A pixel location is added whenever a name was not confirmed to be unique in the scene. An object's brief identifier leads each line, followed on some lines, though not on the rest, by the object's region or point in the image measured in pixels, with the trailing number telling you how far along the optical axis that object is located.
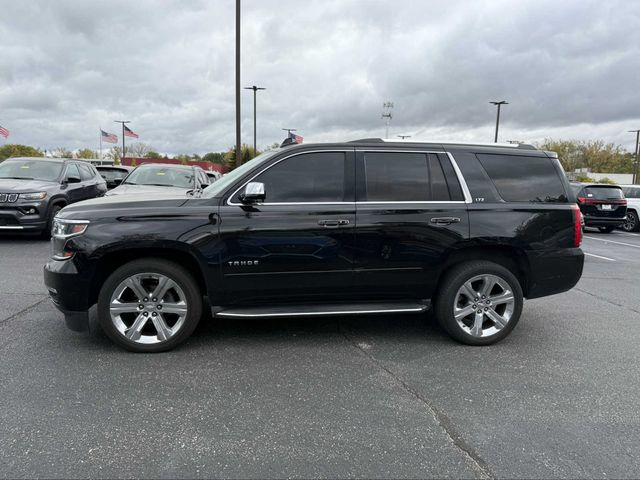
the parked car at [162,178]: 9.63
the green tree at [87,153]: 87.10
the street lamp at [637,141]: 51.34
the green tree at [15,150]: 69.34
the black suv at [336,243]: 3.89
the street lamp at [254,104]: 37.22
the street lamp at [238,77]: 17.68
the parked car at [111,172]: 16.56
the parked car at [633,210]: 17.03
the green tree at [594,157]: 69.31
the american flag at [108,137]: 44.84
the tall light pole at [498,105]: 44.66
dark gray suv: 8.83
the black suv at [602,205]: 15.59
